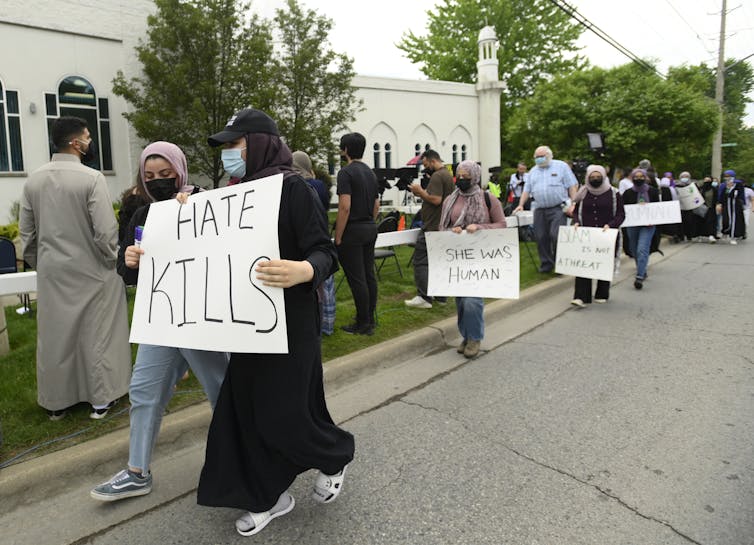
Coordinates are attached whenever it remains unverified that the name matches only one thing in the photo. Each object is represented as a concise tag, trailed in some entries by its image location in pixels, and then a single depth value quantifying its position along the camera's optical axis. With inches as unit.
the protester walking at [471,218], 201.3
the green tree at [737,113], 2284.7
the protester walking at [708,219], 556.4
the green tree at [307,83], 727.1
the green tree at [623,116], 845.2
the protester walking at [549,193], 329.4
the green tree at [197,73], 657.0
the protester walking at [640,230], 335.3
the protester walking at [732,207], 548.4
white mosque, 665.0
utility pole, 1144.2
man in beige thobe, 135.9
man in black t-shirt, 205.5
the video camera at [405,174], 392.2
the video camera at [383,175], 415.5
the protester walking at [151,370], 106.1
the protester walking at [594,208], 276.7
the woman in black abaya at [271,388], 91.7
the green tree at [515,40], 1508.4
